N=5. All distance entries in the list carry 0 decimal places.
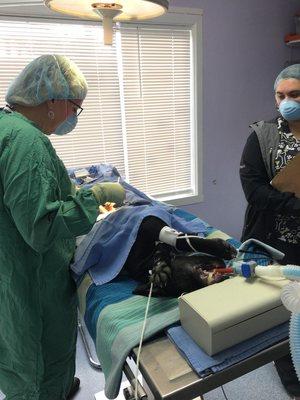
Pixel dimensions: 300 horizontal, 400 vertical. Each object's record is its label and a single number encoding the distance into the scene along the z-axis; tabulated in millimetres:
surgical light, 973
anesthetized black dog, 912
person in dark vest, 1466
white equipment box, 677
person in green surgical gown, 864
